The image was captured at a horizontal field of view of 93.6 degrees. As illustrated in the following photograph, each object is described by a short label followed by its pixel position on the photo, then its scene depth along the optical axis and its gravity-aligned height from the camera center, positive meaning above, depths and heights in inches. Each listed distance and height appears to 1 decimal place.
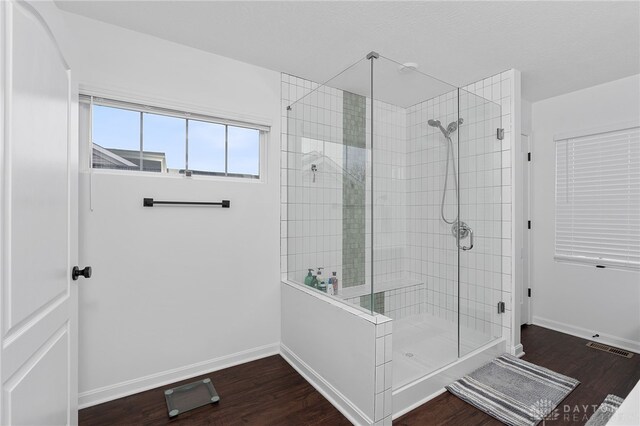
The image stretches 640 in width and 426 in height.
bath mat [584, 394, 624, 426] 67.7 -46.5
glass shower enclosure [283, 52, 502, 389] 80.0 +2.6
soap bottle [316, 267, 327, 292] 88.7 -21.1
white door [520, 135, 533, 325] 125.6 -9.8
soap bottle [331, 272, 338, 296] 85.7 -20.4
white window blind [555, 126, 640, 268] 102.5 +6.0
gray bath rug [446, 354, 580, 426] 70.5 -46.4
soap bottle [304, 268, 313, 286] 93.7 -20.7
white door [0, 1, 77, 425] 31.6 -1.8
